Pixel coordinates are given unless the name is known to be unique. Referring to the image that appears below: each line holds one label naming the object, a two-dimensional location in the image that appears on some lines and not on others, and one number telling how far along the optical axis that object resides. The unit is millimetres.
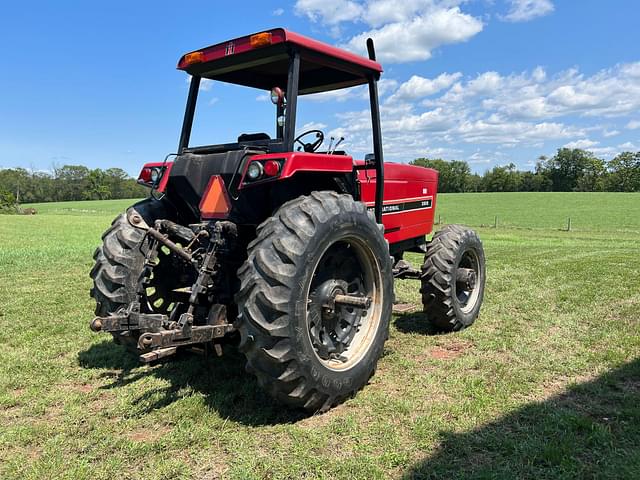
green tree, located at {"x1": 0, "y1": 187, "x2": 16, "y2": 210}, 52431
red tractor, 3168
